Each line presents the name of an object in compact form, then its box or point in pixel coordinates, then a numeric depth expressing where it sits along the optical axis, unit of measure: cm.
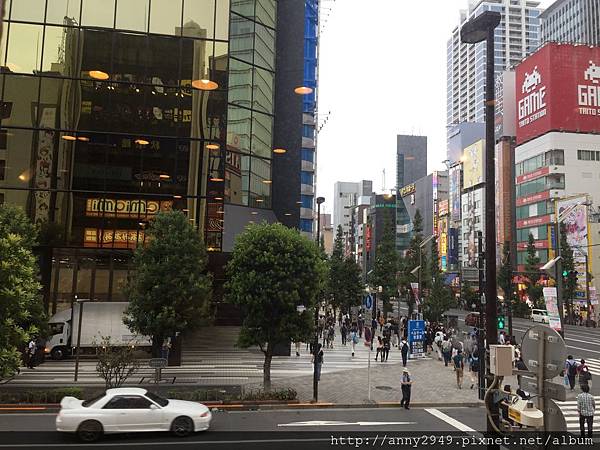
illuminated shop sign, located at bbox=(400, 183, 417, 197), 12122
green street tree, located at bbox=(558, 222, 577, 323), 5472
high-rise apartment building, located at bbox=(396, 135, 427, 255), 15088
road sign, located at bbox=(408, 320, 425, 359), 2952
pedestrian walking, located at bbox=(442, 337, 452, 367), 2677
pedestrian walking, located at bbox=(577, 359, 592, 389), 1958
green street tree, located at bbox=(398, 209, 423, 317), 5170
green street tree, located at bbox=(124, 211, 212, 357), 2106
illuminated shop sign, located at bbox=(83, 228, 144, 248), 2817
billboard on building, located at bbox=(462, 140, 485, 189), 8631
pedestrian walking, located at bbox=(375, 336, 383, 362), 2800
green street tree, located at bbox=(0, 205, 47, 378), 1569
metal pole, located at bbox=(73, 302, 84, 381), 2295
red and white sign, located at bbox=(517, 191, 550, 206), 6788
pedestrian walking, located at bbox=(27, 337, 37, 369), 2367
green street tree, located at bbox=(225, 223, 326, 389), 1822
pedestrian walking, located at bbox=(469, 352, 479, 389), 2181
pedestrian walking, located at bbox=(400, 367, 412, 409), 1703
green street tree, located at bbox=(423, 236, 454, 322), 4216
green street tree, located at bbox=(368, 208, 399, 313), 5003
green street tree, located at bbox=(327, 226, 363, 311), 5531
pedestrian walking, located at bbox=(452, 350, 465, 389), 2092
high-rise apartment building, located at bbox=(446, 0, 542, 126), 18864
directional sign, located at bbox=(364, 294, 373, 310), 2242
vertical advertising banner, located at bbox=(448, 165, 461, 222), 9606
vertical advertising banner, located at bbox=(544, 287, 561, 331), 1906
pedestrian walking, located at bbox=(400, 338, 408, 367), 2328
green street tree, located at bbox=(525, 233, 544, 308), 5822
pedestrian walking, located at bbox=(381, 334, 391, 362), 2792
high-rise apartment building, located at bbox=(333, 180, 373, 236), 17438
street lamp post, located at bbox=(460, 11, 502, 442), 935
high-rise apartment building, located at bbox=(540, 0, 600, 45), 12625
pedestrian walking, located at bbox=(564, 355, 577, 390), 2088
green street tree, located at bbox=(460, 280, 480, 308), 6786
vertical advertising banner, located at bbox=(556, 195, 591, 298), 6044
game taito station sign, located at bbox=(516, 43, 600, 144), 6694
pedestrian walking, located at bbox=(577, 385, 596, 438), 1333
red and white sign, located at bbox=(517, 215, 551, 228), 6775
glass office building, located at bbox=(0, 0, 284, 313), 2784
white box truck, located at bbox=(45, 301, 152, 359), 2567
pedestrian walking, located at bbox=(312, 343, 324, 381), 1812
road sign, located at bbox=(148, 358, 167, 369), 1922
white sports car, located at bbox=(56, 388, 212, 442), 1253
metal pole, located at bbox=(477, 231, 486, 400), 1797
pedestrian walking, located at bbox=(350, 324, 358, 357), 3142
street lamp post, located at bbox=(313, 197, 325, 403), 1783
